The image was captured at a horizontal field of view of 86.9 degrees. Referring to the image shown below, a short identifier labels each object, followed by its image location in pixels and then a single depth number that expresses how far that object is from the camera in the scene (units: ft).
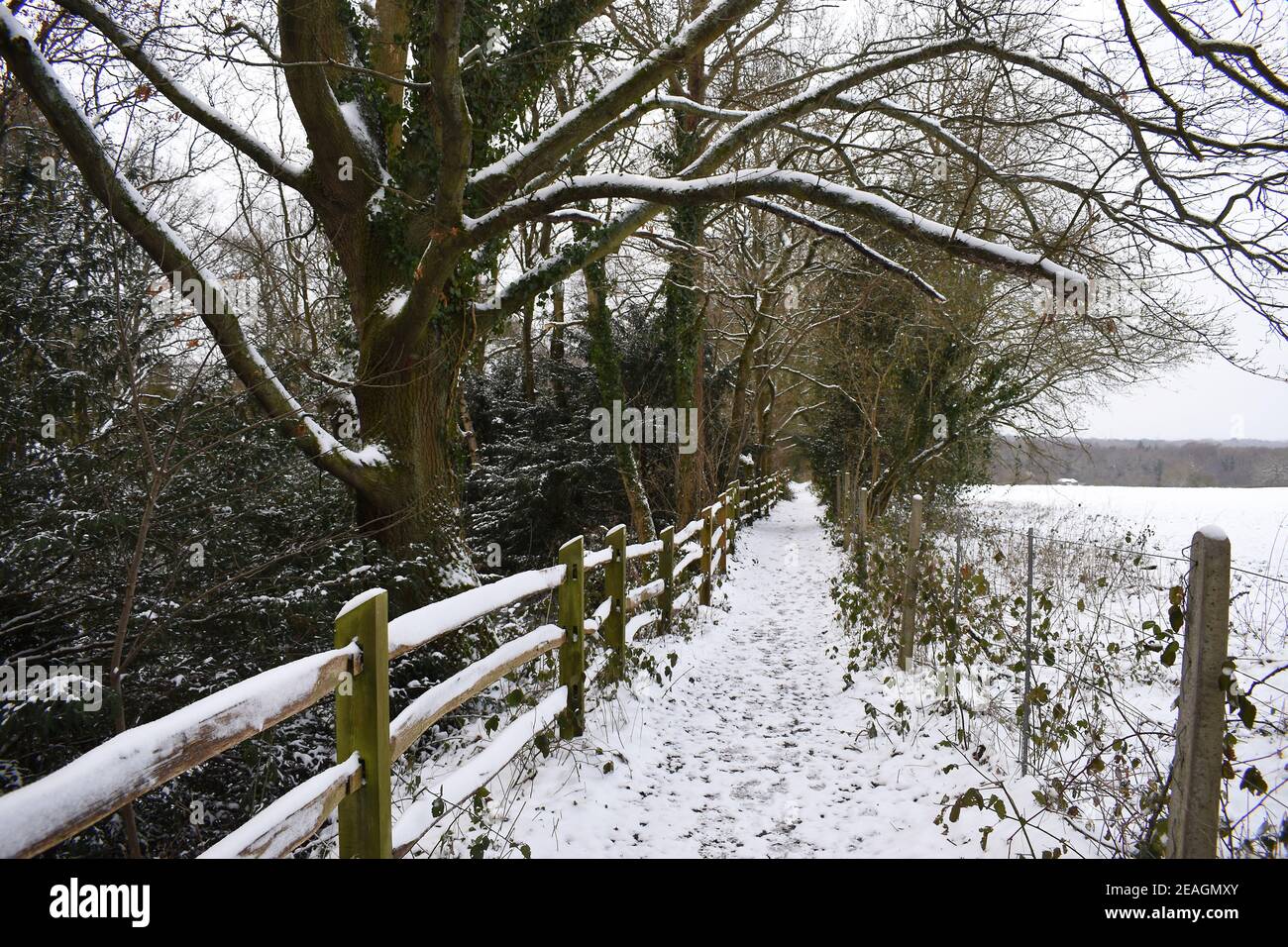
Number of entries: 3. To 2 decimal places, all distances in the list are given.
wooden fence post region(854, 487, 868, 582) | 31.83
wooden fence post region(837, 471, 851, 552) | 48.04
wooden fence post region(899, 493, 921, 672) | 21.25
